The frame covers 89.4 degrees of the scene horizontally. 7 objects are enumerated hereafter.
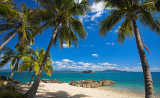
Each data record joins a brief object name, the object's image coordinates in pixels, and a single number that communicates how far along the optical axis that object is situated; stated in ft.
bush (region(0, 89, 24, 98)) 14.68
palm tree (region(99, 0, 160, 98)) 13.55
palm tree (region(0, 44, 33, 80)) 38.65
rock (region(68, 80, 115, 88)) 51.21
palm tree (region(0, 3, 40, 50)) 28.13
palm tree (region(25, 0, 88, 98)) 22.29
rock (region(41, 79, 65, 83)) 61.67
